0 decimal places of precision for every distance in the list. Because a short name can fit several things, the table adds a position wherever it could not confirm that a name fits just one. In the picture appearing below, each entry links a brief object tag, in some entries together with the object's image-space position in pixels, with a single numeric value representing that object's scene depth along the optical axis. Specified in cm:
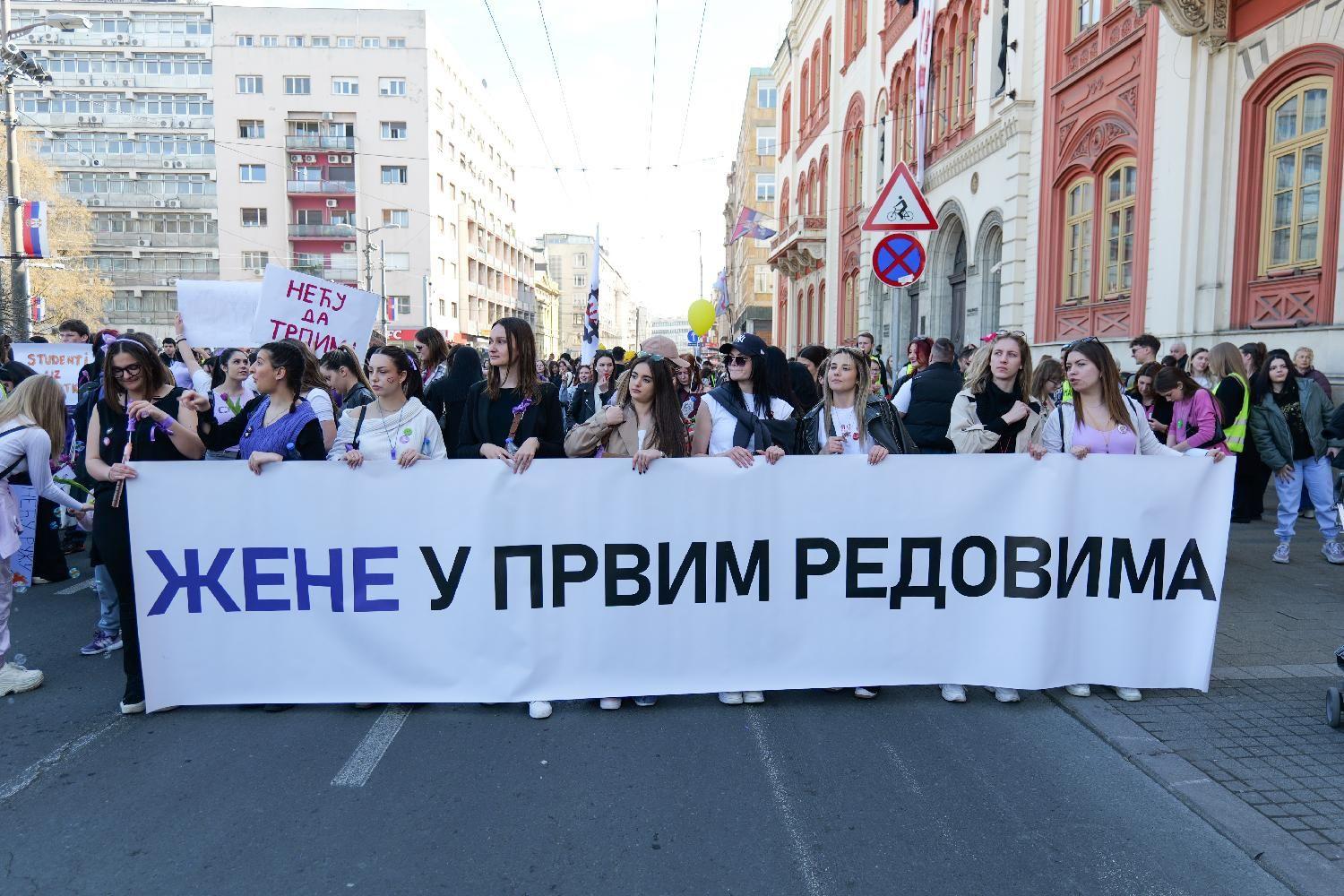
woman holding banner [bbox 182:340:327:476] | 489
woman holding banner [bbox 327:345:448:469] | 505
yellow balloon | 2377
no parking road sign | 855
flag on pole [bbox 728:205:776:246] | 3069
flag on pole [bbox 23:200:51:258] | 1944
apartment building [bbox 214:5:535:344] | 6750
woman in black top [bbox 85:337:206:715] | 470
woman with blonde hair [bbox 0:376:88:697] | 492
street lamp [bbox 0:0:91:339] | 1933
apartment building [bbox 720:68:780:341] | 6109
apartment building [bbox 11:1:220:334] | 7006
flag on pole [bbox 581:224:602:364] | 1406
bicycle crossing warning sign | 863
